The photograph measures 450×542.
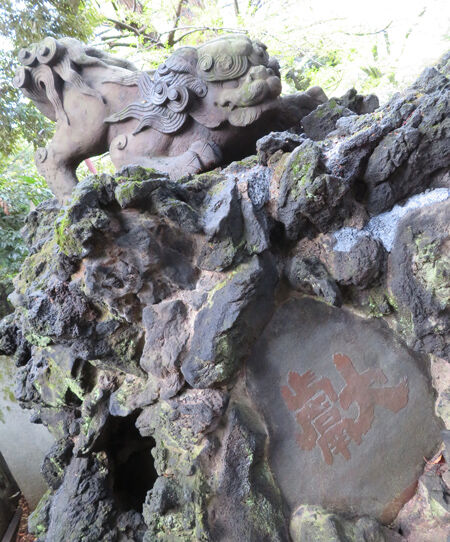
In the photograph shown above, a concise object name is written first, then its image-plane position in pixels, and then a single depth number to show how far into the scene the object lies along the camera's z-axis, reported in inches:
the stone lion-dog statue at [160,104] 73.7
